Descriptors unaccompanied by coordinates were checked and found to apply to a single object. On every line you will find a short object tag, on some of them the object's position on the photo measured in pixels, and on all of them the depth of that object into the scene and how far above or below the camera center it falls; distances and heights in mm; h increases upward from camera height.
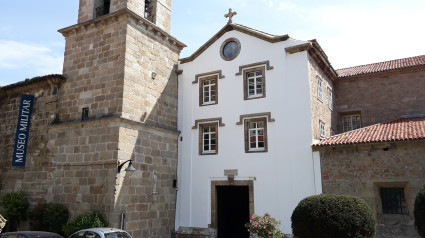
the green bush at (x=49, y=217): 13664 -1162
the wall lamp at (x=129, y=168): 12625 +707
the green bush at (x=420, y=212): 9197 -666
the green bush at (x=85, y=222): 12719 -1269
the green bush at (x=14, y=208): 14866 -849
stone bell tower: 13758 +2875
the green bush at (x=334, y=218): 9133 -827
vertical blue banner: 15953 +2665
